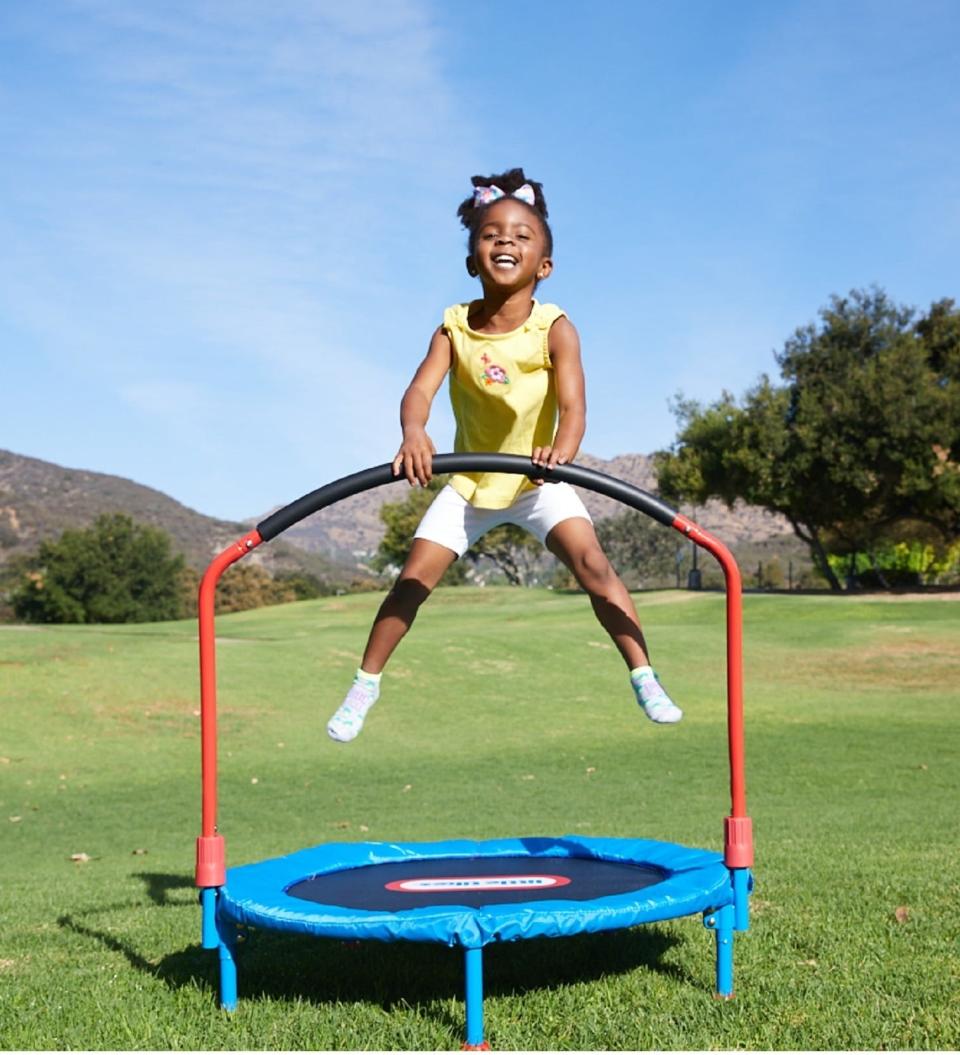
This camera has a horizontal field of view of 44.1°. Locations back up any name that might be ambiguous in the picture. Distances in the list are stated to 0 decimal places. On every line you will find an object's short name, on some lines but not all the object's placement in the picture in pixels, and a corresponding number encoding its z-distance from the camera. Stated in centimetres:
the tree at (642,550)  6044
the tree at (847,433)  2788
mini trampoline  304
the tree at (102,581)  4134
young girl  382
